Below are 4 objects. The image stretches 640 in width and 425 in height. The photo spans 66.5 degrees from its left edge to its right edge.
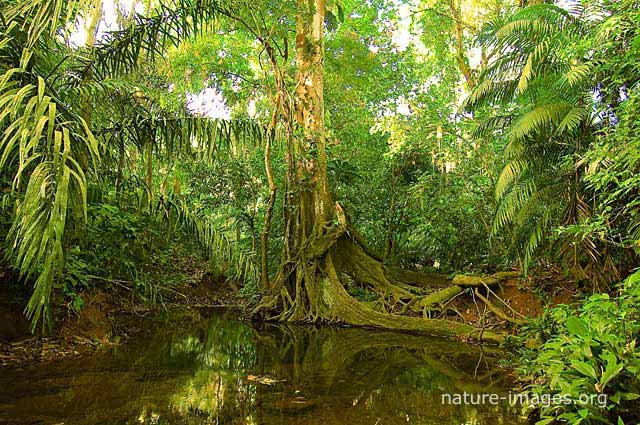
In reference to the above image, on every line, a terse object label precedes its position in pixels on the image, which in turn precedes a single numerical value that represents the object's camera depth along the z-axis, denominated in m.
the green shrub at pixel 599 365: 2.57
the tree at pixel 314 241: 8.88
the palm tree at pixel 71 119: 3.38
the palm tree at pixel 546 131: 6.68
